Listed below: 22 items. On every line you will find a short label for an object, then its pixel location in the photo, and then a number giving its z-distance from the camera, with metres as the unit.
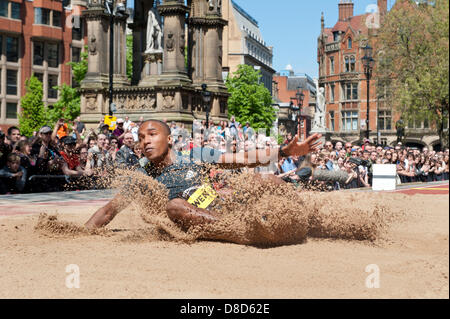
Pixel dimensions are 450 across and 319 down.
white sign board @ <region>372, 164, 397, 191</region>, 15.55
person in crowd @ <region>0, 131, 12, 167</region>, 12.95
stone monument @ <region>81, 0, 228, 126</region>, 25.03
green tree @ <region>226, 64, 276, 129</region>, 63.38
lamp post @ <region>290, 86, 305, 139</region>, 41.32
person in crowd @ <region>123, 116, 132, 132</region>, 19.11
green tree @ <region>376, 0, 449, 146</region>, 29.86
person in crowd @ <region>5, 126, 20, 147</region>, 13.71
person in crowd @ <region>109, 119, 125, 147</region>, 17.67
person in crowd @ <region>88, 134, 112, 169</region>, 13.46
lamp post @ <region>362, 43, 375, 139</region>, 31.89
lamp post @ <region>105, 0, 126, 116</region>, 22.64
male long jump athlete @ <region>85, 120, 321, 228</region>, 5.41
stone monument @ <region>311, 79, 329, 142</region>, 29.23
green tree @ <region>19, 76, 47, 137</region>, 61.34
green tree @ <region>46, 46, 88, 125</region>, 56.50
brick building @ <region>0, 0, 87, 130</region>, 63.72
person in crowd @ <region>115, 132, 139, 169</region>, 10.88
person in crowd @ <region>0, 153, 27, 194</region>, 13.21
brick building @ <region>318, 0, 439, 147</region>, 69.88
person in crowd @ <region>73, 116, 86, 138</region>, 21.36
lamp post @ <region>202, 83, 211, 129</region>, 24.75
